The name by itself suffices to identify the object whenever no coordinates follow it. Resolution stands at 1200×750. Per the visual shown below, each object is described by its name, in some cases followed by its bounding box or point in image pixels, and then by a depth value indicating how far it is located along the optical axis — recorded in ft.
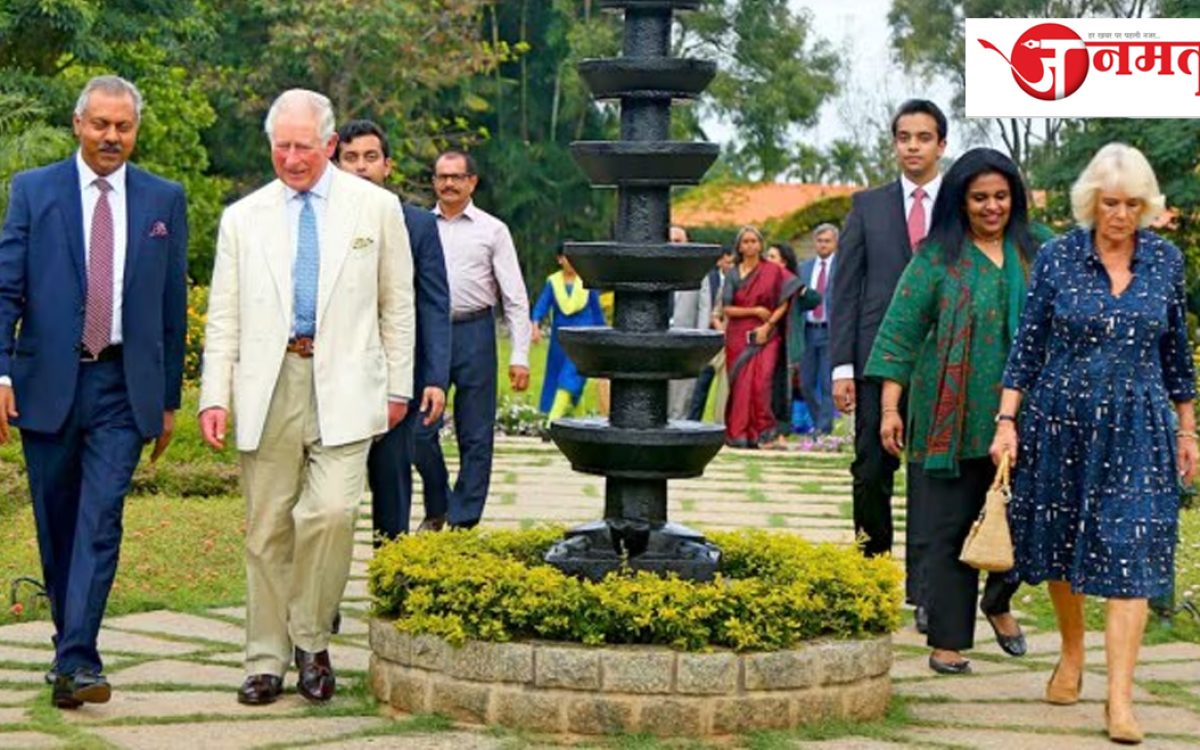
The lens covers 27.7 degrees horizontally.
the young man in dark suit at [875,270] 30.48
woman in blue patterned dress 24.25
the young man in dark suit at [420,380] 28.02
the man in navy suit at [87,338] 24.04
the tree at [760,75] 195.11
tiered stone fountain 24.34
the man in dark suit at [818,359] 65.26
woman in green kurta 27.02
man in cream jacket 24.25
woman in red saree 59.98
